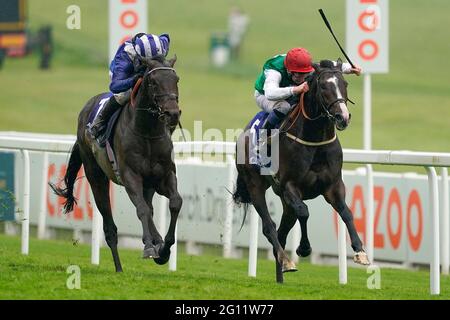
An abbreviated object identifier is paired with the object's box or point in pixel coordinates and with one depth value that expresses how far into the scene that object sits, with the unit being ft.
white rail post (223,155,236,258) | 37.22
